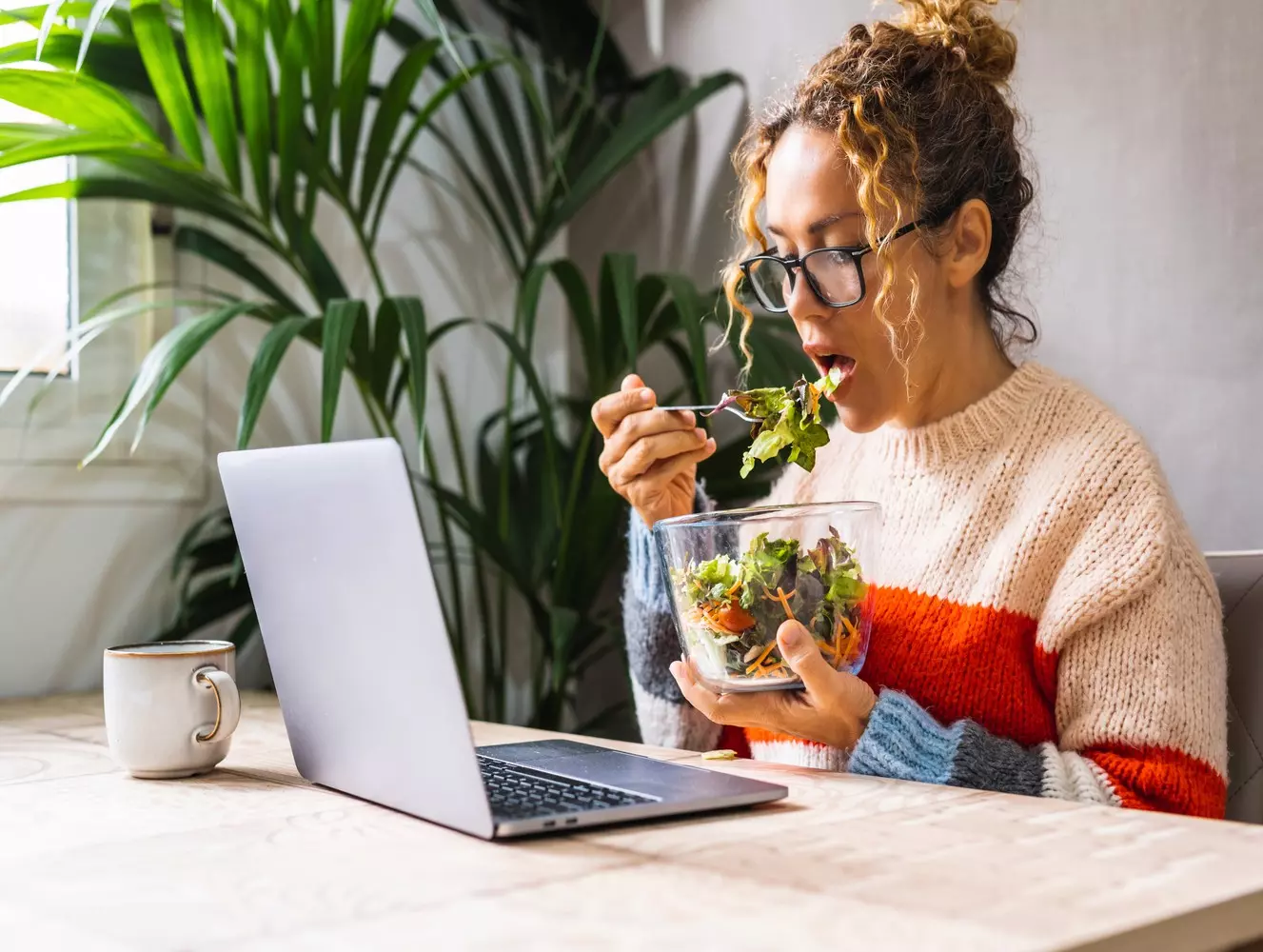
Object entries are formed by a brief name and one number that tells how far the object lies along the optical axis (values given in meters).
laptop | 0.69
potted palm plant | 1.53
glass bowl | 0.90
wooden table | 0.55
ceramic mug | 0.94
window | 1.70
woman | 1.07
